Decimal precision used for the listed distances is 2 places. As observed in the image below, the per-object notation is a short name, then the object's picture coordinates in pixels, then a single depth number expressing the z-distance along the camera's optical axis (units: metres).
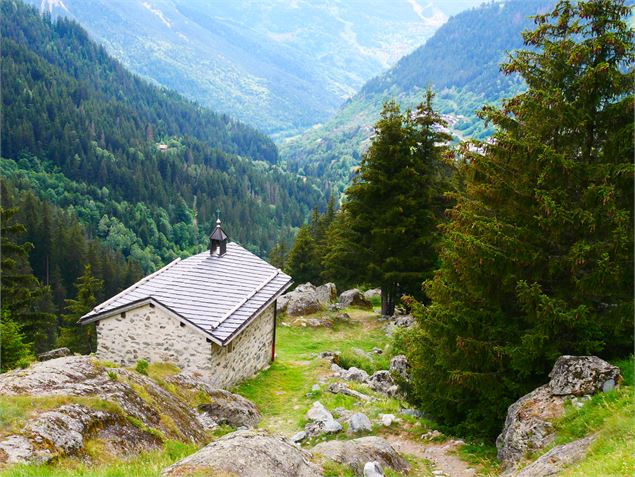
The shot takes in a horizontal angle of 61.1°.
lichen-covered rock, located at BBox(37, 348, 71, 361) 23.39
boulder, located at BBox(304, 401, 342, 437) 14.71
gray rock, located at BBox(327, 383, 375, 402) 18.30
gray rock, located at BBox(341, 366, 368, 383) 21.86
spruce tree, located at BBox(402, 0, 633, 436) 12.18
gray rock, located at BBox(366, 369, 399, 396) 19.67
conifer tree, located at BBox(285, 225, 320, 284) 60.59
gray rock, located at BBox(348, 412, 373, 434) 14.46
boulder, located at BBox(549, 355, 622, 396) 10.93
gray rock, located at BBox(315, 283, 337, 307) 39.25
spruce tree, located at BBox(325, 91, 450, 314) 29.61
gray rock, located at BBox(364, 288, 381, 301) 44.19
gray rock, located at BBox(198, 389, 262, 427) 15.54
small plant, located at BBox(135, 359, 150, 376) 14.59
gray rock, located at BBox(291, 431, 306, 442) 14.68
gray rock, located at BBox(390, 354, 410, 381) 19.43
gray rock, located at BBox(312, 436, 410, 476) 10.11
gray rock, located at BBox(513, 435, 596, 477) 8.89
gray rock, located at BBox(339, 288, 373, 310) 37.12
